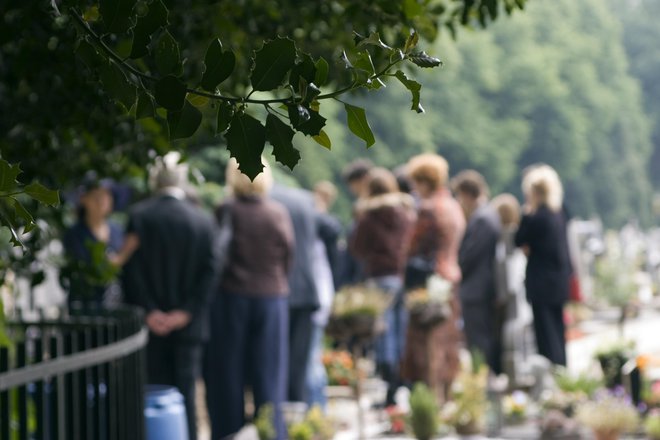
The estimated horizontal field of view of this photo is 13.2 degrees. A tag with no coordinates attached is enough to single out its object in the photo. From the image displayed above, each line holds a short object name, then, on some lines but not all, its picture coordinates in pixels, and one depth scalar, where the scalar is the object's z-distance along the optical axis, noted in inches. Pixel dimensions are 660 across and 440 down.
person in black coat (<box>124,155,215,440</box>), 627.8
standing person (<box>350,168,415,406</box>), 825.0
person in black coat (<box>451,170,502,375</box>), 860.0
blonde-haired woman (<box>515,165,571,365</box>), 866.4
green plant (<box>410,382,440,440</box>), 666.9
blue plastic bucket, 450.4
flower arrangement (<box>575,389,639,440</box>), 682.6
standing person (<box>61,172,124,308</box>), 663.4
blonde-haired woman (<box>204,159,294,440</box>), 662.8
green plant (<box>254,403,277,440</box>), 644.1
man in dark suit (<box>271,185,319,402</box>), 708.3
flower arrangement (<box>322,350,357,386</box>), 953.9
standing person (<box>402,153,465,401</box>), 819.2
